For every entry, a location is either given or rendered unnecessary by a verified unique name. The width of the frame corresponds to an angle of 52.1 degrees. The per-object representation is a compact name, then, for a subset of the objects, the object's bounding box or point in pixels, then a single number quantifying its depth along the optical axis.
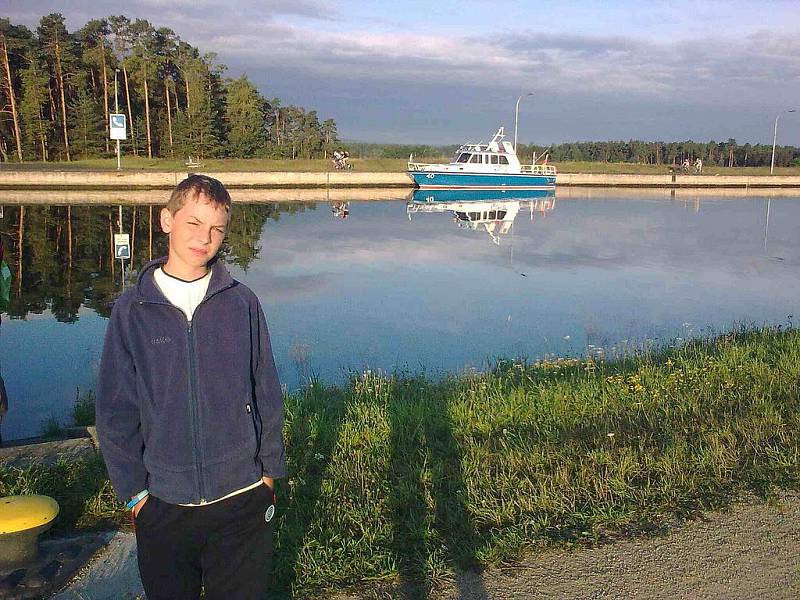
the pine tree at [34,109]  46.38
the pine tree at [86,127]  48.66
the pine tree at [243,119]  54.16
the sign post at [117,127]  39.75
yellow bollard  3.77
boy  2.71
